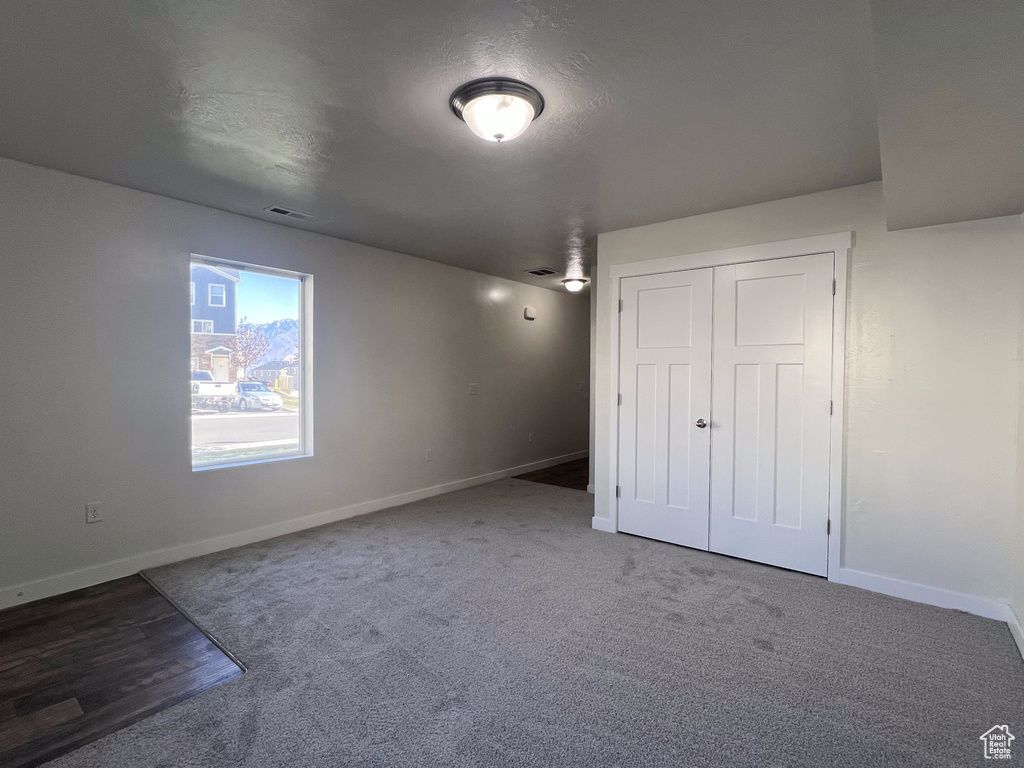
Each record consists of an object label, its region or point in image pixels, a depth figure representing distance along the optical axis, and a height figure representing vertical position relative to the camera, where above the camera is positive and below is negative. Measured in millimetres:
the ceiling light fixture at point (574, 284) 6102 +1178
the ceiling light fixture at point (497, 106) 2080 +1175
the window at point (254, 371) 3779 +54
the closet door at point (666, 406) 3797 -203
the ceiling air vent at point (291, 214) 3739 +1255
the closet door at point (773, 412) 3307 -216
